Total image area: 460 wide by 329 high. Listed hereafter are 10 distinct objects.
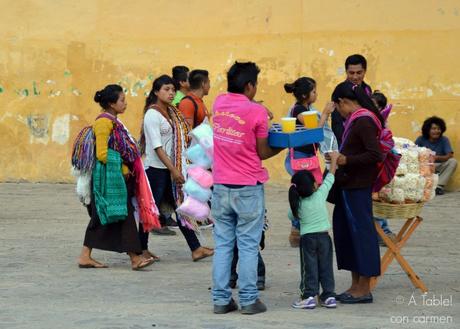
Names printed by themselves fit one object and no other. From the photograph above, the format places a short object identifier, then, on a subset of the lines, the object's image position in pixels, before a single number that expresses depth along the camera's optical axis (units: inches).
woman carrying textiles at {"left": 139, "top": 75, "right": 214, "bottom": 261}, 616.6
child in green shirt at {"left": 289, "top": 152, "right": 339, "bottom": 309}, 483.3
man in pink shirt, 468.8
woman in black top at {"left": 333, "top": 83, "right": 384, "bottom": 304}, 494.1
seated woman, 894.2
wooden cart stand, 516.9
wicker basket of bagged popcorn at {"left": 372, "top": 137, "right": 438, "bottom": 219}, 514.1
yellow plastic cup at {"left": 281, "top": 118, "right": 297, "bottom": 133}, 471.2
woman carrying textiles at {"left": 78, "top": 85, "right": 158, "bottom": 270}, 578.9
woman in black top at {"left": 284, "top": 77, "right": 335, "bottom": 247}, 616.1
